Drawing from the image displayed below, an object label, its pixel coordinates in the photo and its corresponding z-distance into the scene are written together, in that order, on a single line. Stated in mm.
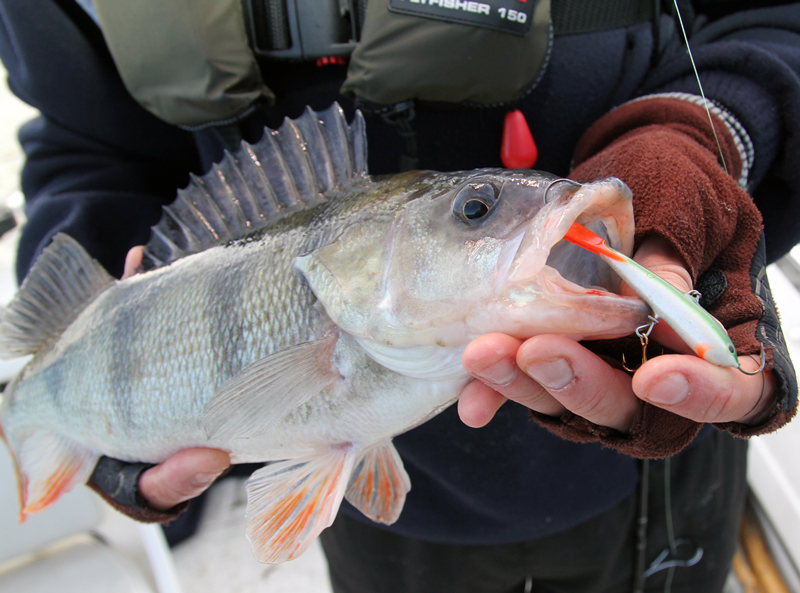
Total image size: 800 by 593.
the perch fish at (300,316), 247
